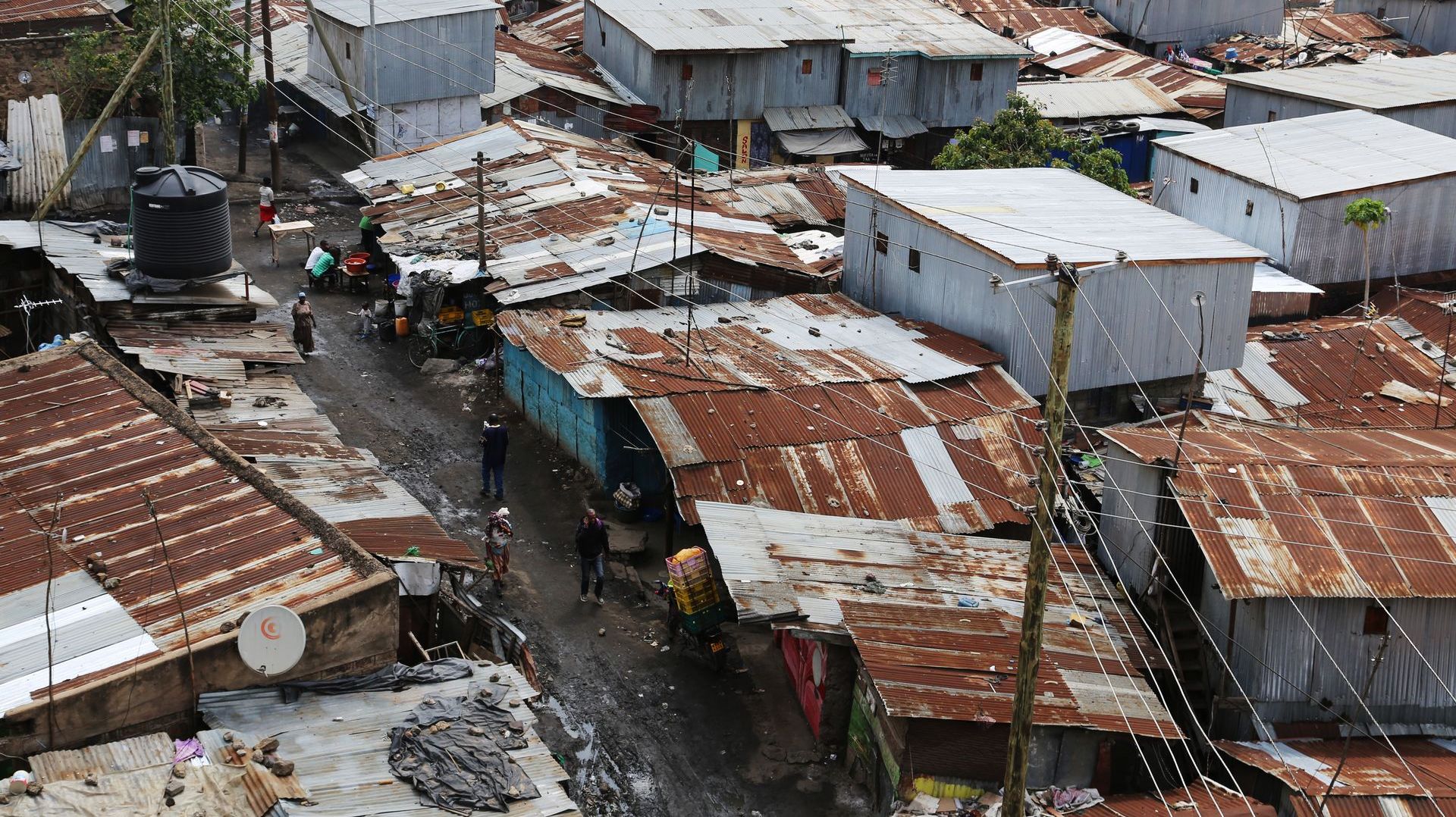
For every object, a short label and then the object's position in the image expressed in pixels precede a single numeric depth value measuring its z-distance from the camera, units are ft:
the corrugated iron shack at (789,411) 78.69
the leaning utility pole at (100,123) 98.78
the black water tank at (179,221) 86.94
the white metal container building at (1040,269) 91.61
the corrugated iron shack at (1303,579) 64.34
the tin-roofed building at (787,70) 154.51
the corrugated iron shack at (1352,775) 58.44
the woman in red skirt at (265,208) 126.00
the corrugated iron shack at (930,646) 59.88
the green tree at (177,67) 123.34
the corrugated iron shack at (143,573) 49.57
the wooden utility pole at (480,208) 103.09
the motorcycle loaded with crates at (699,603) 70.64
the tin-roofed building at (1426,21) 214.07
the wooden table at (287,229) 119.55
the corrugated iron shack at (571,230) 102.73
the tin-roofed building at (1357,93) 155.33
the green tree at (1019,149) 129.49
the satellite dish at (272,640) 49.85
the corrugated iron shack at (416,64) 140.56
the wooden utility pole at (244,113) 137.69
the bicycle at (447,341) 106.32
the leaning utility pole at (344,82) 129.59
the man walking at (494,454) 85.87
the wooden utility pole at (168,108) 97.91
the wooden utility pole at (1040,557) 47.47
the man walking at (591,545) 76.43
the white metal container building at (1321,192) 127.44
